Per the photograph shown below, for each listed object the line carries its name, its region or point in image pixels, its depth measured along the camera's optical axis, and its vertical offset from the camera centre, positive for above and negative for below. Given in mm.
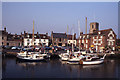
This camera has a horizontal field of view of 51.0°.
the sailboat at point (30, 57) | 29203 -3842
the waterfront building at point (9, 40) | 55312 +317
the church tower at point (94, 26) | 73250 +8663
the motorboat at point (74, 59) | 27650 -4108
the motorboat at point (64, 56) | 32075 -4014
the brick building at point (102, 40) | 47875 +286
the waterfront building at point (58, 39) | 61244 +823
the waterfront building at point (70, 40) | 64319 +357
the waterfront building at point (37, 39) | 57719 +789
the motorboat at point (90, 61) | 27031 -4417
